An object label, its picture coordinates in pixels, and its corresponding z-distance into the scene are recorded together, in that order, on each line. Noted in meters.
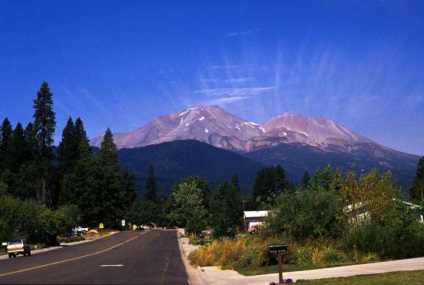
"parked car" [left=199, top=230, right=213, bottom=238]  66.99
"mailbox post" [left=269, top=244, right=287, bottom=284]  16.28
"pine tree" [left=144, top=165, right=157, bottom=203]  182.19
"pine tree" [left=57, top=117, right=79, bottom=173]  114.88
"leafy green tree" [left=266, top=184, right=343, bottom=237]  27.00
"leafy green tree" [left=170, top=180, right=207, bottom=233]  63.97
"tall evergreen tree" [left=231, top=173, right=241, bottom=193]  149.68
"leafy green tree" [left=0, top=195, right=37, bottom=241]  44.84
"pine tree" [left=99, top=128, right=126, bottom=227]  106.06
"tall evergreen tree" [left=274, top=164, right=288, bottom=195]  174.00
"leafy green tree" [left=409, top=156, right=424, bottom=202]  88.41
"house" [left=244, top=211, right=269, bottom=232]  110.14
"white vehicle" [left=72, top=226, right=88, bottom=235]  94.90
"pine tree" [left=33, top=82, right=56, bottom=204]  88.56
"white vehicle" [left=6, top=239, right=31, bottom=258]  37.06
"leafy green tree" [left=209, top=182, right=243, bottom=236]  45.38
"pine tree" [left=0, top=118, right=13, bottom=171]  114.38
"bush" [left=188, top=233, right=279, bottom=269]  22.39
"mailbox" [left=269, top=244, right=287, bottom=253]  16.31
